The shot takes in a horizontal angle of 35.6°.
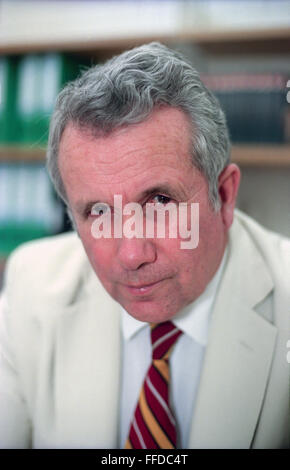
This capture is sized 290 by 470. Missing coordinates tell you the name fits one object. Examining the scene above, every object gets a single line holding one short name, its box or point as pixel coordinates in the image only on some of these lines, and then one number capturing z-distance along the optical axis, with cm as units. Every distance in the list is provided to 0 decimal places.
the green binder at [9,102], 184
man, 65
